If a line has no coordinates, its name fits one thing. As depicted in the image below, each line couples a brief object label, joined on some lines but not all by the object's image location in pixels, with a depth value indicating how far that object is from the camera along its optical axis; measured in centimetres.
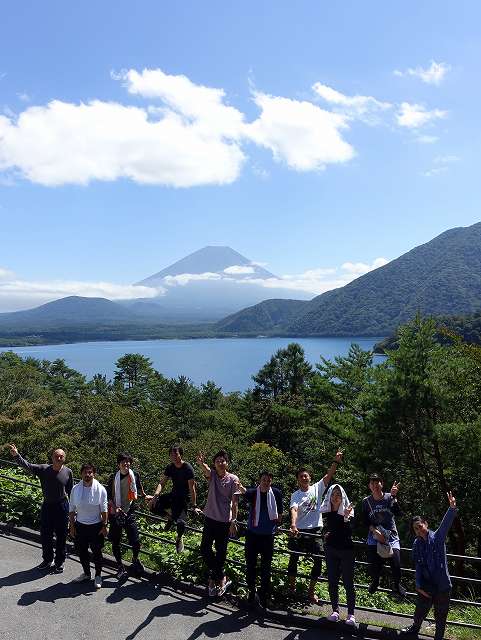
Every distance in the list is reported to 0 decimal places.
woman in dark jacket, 505
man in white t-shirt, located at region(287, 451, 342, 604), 548
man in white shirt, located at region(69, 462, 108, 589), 582
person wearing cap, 516
